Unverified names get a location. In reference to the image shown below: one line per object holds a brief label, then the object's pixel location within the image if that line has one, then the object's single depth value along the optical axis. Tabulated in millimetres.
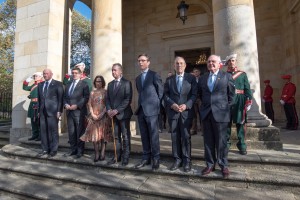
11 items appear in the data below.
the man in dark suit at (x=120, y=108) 4160
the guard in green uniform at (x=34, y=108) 6165
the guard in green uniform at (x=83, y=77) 5074
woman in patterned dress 4332
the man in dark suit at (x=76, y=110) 4723
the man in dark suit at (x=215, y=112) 3471
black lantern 8078
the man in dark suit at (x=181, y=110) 3721
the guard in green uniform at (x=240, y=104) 4062
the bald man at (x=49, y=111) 4977
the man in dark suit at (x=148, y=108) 3906
